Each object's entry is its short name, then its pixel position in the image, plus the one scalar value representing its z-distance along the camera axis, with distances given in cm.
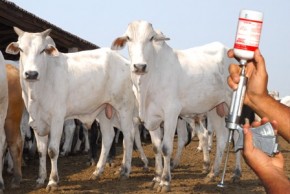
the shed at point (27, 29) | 1073
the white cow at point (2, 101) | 753
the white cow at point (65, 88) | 765
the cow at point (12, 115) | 759
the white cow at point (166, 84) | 771
